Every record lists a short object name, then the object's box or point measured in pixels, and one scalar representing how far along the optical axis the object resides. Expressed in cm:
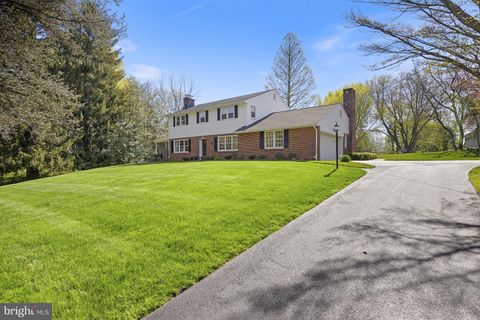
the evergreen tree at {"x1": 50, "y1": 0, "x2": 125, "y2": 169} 2398
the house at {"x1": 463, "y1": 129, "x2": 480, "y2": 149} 3997
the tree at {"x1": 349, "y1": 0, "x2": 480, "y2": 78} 630
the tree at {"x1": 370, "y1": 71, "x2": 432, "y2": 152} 3447
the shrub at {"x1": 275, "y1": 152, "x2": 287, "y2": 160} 1966
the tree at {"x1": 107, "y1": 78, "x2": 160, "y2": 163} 2594
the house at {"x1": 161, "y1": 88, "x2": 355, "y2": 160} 1930
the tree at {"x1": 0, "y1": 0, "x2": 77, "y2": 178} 554
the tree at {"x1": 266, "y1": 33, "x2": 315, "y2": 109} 2953
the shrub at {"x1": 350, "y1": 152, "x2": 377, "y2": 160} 2161
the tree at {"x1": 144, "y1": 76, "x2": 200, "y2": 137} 3816
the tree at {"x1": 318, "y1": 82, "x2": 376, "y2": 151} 3534
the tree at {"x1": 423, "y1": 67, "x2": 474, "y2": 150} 2915
